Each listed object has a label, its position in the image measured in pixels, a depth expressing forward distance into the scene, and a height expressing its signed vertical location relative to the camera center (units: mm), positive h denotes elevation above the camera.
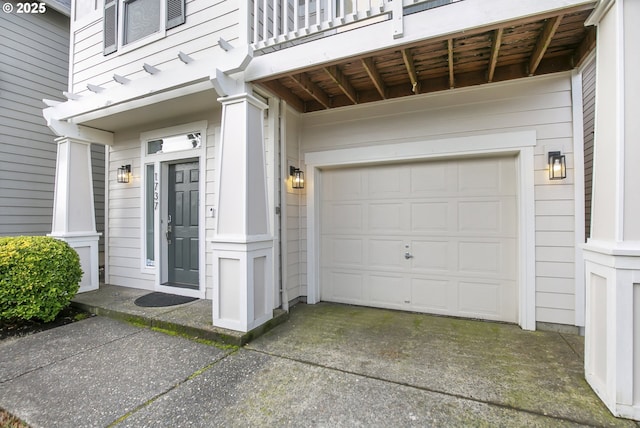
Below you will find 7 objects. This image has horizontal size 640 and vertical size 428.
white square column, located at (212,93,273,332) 2945 -121
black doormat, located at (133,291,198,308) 3836 -1186
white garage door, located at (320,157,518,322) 3428 -319
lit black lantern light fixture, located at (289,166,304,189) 3998 +465
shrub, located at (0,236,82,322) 3229 -747
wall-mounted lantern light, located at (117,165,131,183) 4730 +604
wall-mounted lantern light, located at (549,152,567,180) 3018 +462
